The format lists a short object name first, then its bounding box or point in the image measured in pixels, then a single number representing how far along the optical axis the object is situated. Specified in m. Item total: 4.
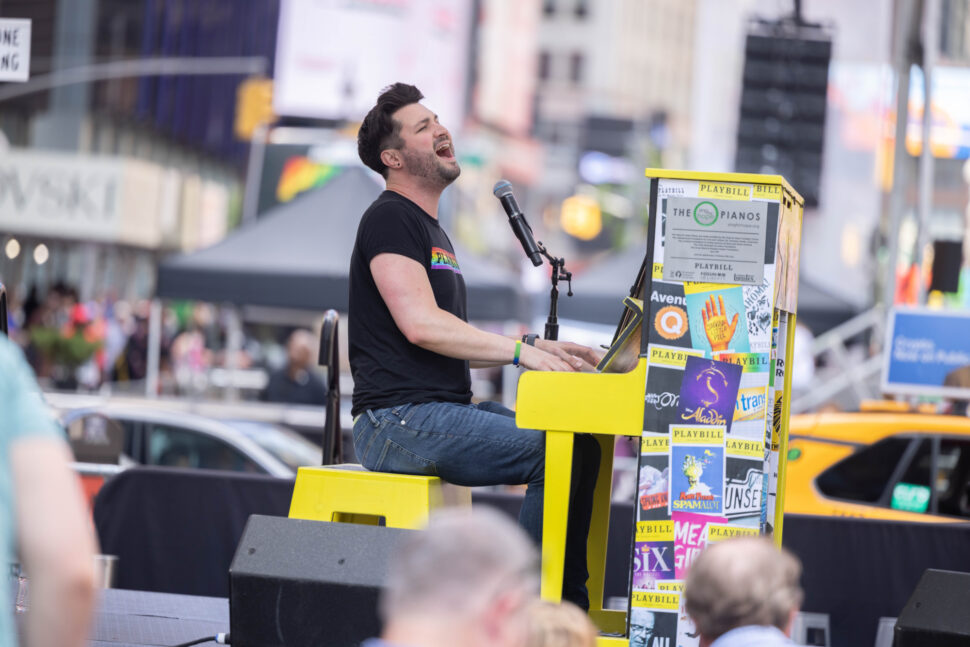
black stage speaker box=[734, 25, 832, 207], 32.83
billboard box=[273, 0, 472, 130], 83.92
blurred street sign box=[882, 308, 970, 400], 21.75
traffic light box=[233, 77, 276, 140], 46.12
